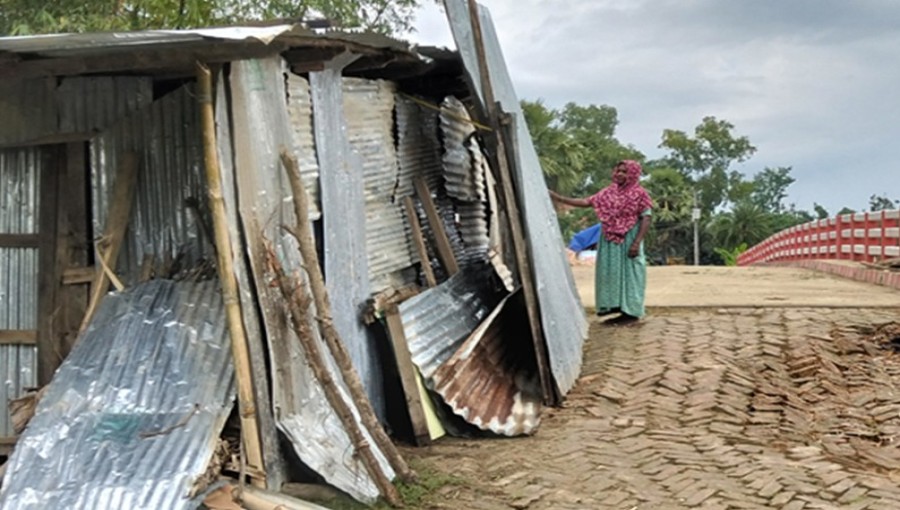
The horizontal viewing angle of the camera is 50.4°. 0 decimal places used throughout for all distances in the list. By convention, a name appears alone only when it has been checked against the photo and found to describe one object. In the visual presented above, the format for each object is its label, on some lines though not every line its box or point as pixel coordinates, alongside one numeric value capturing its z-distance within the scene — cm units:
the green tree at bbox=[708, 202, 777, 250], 3884
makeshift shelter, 465
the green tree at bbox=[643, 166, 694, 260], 3884
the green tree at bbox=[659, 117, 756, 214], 4700
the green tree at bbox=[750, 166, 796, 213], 5362
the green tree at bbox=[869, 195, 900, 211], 3671
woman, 869
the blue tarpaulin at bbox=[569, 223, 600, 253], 2502
